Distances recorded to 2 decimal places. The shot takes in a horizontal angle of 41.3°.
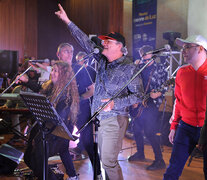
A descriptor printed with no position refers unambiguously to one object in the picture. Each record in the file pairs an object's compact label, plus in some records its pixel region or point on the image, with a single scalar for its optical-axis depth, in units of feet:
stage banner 26.45
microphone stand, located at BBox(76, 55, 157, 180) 7.24
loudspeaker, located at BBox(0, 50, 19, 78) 23.44
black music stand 6.90
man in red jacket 8.00
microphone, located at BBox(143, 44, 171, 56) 7.21
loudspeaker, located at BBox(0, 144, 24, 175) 12.54
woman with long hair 9.45
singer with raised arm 7.97
